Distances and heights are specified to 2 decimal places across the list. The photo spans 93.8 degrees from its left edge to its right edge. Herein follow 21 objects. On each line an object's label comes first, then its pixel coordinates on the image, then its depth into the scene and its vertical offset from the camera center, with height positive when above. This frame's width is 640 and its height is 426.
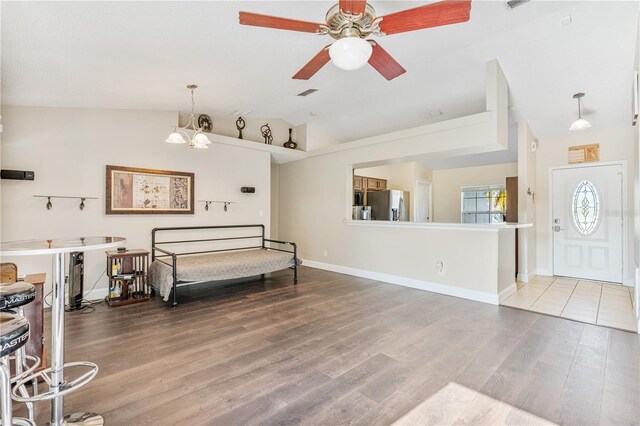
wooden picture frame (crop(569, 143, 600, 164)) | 5.22 +1.08
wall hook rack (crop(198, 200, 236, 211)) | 5.14 +0.19
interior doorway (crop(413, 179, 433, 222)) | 8.17 +0.32
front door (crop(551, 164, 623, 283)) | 5.05 -0.15
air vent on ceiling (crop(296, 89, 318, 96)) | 4.74 +1.95
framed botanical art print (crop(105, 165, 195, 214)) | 4.20 +0.34
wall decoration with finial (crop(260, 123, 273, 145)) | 6.15 +1.65
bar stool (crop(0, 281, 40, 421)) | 1.36 -0.39
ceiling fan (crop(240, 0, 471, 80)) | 1.81 +1.25
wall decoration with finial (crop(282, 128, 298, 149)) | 6.39 +1.49
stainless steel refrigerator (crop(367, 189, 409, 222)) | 7.20 +0.22
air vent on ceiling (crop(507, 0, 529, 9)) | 2.73 +1.94
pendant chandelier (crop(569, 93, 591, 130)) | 3.99 +1.19
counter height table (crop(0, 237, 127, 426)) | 1.49 -0.68
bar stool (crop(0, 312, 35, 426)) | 1.10 -0.49
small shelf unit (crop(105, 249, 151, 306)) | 3.84 -0.83
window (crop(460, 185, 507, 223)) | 7.46 +0.26
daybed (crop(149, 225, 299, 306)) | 3.88 -0.68
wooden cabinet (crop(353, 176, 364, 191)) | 7.41 +0.76
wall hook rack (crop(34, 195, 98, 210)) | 3.71 +0.19
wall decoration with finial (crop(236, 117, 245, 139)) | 5.72 +1.71
